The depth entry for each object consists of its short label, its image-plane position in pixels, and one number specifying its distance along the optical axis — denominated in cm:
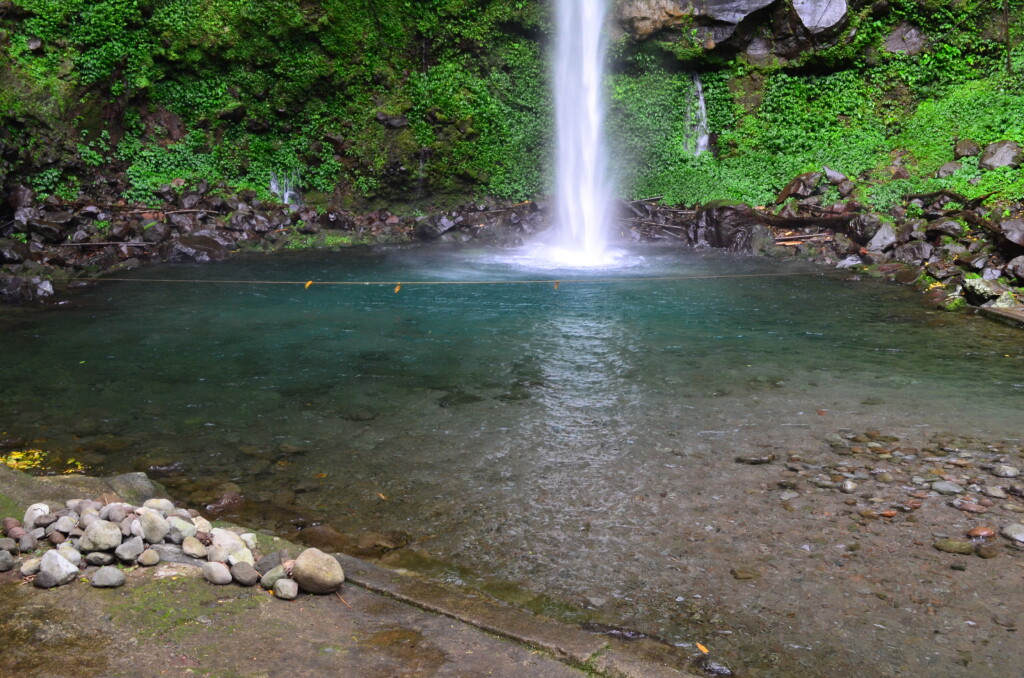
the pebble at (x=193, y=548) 324
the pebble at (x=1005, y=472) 475
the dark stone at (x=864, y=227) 1411
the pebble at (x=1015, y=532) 396
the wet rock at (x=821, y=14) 1844
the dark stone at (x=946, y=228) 1275
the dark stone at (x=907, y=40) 1866
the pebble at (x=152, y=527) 324
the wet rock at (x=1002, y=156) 1484
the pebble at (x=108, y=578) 289
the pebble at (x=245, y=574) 304
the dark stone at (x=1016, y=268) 1048
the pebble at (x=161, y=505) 364
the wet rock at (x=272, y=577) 306
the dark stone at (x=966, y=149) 1571
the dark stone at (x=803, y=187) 1625
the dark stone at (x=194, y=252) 1453
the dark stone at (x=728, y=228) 1572
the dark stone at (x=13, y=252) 1228
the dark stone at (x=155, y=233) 1512
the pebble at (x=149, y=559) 311
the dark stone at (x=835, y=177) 1608
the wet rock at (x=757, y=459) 509
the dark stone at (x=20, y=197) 1449
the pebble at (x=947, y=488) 455
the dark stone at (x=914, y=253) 1290
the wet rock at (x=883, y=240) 1365
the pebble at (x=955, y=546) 386
